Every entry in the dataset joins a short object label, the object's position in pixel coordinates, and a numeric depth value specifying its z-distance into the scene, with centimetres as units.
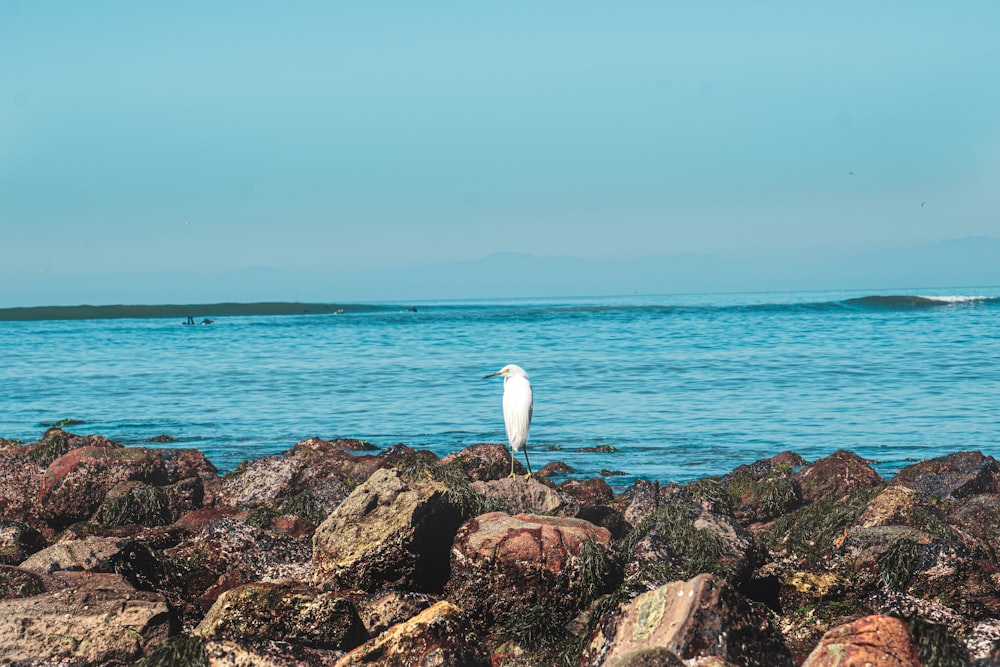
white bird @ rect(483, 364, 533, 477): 2484
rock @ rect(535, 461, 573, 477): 2864
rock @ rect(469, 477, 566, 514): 1914
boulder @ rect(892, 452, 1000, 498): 2234
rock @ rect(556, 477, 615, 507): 2255
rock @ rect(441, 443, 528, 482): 2508
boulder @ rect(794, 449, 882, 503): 2300
